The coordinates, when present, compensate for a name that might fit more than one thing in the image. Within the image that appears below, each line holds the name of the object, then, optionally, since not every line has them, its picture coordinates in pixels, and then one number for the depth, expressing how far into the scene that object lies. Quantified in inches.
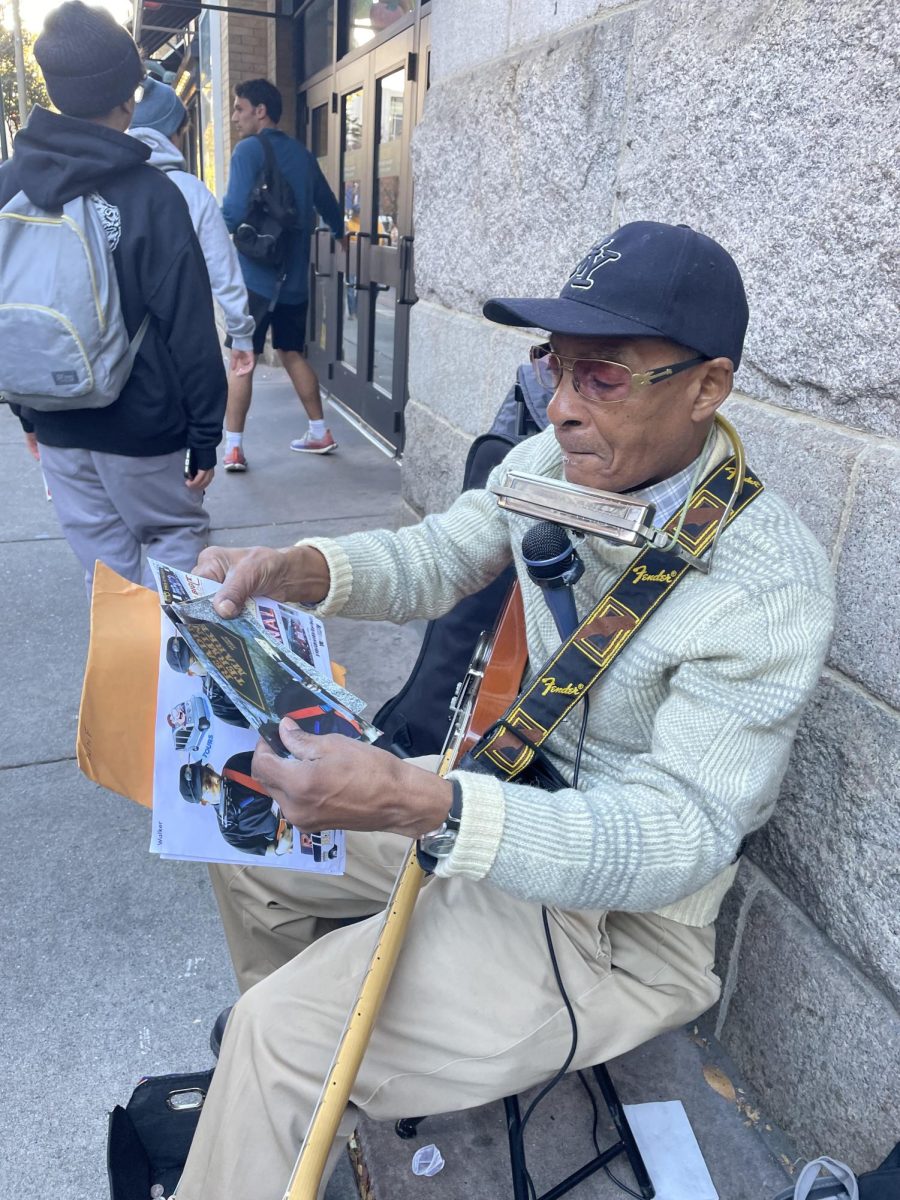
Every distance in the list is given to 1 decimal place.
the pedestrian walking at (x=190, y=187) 122.0
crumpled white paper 73.3
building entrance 220.2
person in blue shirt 223.8
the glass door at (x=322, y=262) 287.7
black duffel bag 64.6
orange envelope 58.0
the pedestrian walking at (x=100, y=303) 99.0
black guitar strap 57.5
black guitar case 87.8
